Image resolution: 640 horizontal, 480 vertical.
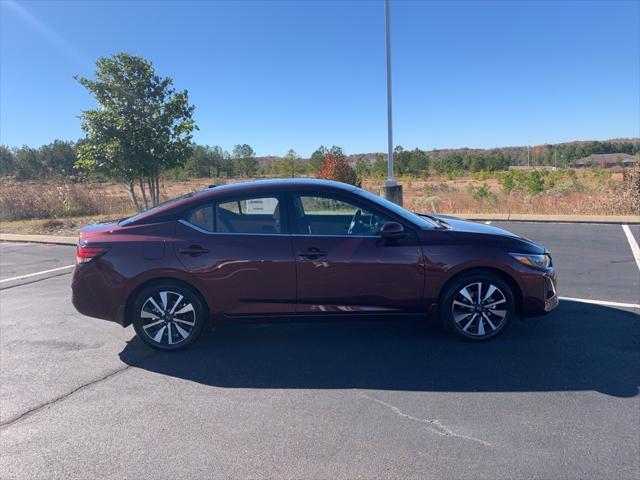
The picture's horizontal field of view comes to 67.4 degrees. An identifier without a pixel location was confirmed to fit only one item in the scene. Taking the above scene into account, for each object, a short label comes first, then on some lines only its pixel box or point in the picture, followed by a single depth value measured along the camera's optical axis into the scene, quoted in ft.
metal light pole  46.55
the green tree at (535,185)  79.51
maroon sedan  14.80
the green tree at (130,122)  44.39
